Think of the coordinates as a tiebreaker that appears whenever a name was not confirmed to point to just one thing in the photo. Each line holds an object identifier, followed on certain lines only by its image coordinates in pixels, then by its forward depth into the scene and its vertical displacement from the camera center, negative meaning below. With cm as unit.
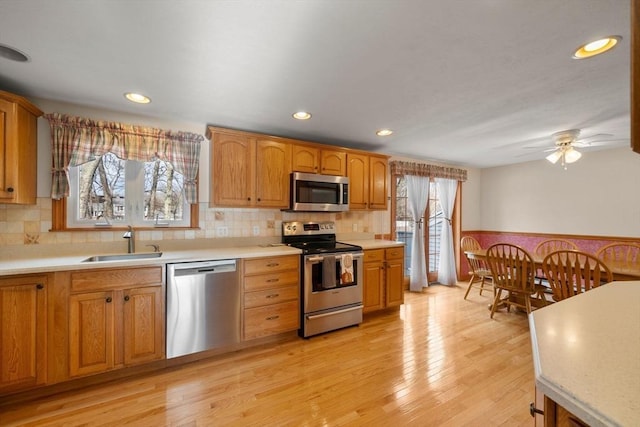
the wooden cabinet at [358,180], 344 +45
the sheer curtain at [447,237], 472 -40
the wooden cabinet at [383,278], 324 -80
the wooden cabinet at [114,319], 192 -79
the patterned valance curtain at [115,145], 223 +63
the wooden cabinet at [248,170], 266 +47
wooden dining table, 231 -51
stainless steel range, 276 -74
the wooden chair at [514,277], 299 -72
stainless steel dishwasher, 220 -79
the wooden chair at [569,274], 239 -56
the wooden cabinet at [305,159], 305 +65
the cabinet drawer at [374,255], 325 -50
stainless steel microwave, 300 +26
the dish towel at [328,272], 282 -61
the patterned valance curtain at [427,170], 421 +74
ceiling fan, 296 +85
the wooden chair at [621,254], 292 -51
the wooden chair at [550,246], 369 -45
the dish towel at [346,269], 294 -60
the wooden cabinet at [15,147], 187 +49
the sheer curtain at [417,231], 436 -28
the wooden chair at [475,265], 378 -74
